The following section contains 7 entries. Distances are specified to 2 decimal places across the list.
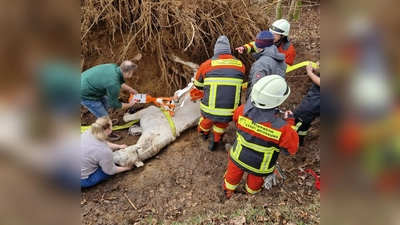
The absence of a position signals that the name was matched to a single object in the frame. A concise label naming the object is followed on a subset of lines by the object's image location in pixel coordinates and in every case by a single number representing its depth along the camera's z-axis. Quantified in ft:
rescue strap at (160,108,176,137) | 14.85
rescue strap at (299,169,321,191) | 11.84
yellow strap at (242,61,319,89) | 15.99
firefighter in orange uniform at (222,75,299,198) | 9.49
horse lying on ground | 13.23
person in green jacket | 13.20
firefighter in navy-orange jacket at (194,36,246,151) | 12.79
